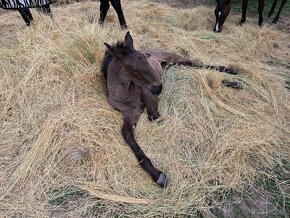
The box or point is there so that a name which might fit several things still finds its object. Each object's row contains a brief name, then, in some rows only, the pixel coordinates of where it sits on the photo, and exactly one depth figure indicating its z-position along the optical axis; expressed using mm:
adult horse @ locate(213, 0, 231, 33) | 4436
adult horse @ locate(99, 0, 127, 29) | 4170
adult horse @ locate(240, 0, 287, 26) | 4761
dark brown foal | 2270
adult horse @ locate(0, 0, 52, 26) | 3585
